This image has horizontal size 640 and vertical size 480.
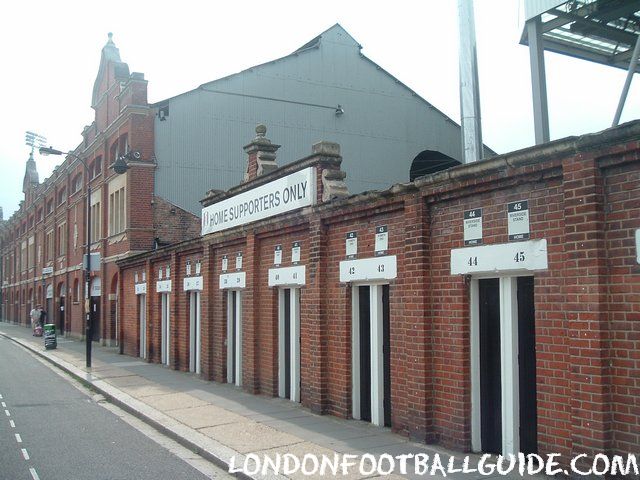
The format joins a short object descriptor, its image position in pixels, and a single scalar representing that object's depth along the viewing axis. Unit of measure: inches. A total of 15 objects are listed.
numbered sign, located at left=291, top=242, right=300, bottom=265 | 474.6
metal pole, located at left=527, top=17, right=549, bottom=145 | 476.1
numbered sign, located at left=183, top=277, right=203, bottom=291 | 659.9
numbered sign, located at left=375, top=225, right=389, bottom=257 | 374.3
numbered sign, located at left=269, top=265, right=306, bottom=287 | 465.7
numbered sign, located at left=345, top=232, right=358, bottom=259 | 403.1
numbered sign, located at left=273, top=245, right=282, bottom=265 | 501.3
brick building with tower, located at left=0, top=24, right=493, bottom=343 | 1094.4
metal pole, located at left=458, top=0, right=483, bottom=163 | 424.2
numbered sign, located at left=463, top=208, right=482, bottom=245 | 304.5
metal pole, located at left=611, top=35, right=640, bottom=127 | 424.2
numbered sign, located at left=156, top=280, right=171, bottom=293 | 756.0
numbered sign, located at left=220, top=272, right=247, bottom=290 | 555.2
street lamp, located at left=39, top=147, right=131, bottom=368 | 784.3
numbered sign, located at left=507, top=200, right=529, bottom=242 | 278.8
